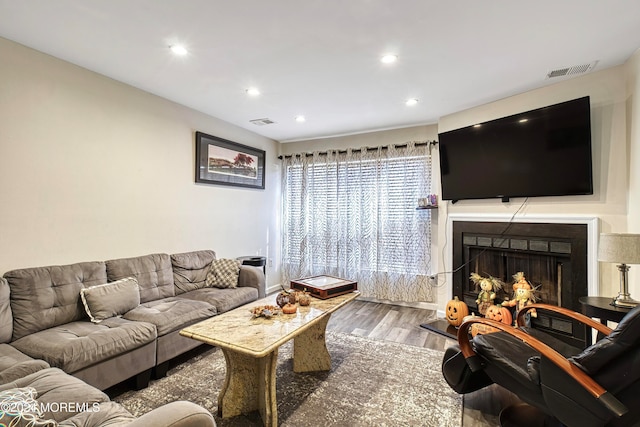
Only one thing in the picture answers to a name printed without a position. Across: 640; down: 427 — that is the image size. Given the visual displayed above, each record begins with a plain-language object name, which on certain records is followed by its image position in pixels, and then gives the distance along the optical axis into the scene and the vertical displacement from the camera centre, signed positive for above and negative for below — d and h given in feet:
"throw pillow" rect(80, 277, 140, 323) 7.72 -2.23
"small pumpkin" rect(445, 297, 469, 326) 11.27 -3.50
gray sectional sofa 5.29 -2.67
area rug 6.28 -4.21
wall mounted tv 8.72 +2.23
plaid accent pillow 11.31 -2.17
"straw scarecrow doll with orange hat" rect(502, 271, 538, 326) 9.87 -2.43
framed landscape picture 12.42 +2.59
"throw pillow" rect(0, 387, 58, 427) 3.13 -2.20
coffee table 5.42 -2.25
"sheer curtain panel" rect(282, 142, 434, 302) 13.73 +0.03
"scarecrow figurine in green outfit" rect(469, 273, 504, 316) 10.75 -2.62
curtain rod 13.47 +3.58
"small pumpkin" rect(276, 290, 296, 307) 7.06 -1.94
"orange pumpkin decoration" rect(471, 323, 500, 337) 9.82 -3.64
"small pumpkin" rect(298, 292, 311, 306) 7.31 -2.01
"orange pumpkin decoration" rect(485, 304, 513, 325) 10.05 -3.20
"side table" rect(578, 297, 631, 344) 6.85 -2.08
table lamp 6.73 -0.71
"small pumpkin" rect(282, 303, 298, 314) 6.80 -2.08
